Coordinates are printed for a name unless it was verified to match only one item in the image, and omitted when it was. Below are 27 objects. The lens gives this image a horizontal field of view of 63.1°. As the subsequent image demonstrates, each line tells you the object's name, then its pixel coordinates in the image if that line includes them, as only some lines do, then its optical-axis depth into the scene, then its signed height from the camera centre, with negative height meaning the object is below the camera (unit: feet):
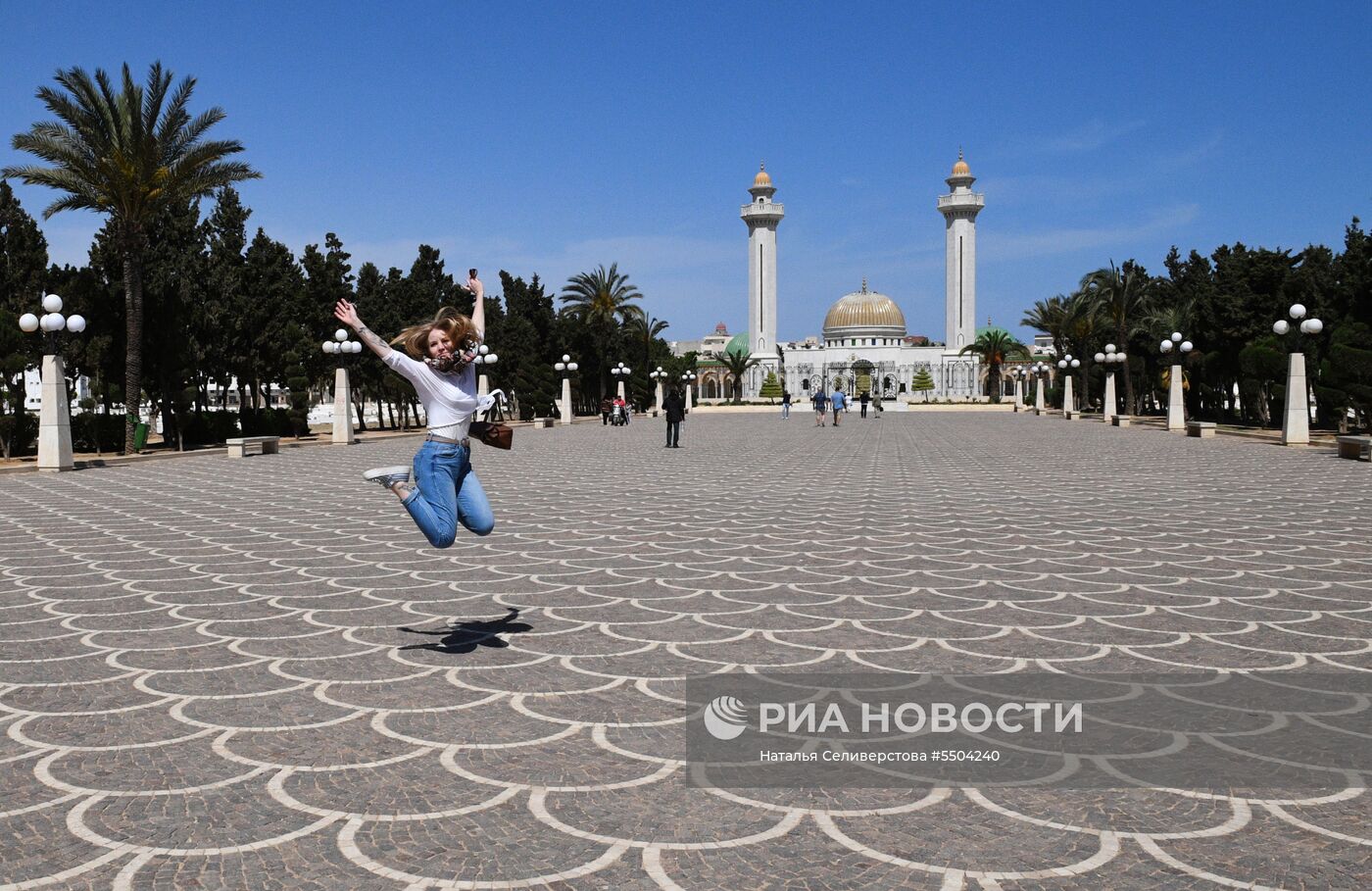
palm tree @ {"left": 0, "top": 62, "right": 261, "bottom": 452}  74.64 +17.84
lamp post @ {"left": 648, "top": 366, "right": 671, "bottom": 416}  200.74 +4.96
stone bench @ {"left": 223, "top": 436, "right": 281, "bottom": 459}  79.59 -2.13
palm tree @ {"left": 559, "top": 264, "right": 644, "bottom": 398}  195.21 +19.36
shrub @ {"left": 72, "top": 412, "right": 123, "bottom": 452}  81.30 -1.08
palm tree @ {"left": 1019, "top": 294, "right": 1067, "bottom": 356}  194.39 +15.84
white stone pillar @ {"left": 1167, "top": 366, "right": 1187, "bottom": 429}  104.78 +0.10
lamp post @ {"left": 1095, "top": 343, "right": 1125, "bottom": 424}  128.26 +2.14
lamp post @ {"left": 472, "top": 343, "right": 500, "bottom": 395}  118.48 +5.70
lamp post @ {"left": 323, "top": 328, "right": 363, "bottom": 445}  89.76 +1.11
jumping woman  16.63 -0.16
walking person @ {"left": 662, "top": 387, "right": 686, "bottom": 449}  81.92 -0.14
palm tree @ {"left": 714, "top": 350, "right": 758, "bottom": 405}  278.05 +11.34
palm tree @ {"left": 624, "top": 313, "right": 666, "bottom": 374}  231.50 +17.10
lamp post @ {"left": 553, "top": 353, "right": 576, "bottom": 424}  147.48 +2.22
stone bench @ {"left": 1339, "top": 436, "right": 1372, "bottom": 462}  59.82 -2.43
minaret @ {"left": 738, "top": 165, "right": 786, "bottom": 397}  361.10 +44.59
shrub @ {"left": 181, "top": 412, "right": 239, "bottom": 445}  93.81 -1.09
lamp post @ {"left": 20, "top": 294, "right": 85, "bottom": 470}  60.75 +0.07
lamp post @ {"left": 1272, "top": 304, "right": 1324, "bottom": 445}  75.36 -0.08
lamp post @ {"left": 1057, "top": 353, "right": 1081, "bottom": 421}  156.35 +2.32
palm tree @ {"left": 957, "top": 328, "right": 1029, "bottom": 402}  241.35 +13.00
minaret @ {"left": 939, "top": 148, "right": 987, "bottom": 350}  355.56 +52.18
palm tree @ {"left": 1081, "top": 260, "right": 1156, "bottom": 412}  151.53 +15.43
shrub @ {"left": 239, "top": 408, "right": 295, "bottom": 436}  105.91 -0.71
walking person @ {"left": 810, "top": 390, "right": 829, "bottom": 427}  138.16 +0.56
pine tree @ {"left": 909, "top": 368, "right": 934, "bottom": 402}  387.55 +9.10
